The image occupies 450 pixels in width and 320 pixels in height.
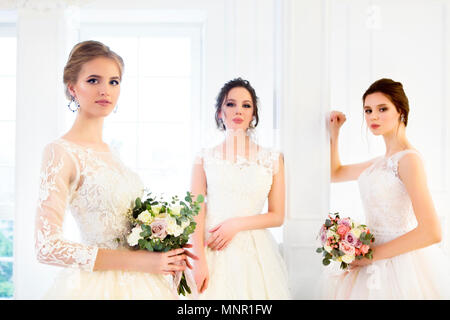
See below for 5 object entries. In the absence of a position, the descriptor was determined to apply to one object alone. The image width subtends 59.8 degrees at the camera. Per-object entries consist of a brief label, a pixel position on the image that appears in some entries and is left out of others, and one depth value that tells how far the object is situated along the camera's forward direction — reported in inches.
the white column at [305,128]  80.5
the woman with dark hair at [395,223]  66.1
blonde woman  54.5
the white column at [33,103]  89.0
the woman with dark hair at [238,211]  70.7
